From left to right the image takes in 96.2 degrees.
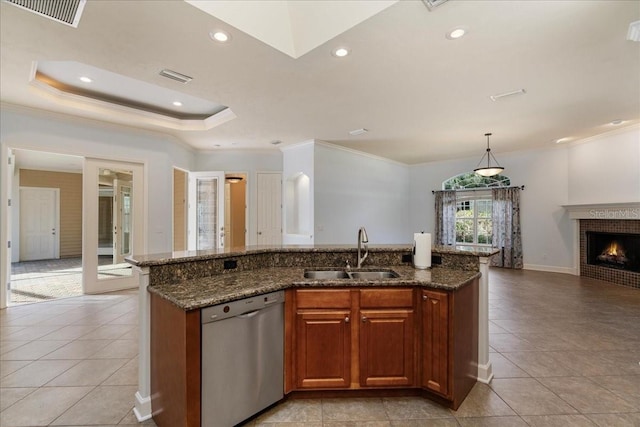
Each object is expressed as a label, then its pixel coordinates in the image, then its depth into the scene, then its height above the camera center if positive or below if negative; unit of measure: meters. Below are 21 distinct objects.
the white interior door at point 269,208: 6.62 +0.18
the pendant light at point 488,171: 5.90 +0.92
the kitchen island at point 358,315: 1.92 -0.71
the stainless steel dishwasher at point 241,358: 1.65 -0.89
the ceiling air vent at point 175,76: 3.00 +1.51
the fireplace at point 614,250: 5.58 -0.72
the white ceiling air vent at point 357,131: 5.19 +1.54
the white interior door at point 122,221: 5.15 -0.09
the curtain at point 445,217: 8.20 -0.06
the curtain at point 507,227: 7.16 -0.30
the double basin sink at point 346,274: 2.57 -0.53
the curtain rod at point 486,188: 7.13 +0.72
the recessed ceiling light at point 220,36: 2.34 +1.50
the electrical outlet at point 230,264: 2.43 -0.41
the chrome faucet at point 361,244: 2.56 -0.26
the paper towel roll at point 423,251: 2.59 -0.32
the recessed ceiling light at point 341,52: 2.60 +1.51
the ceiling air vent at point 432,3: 2.01 +1.49
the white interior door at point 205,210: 6.52 +0.13
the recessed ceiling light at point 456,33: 2.32 +1.51
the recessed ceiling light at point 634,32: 2.32 +1.53
